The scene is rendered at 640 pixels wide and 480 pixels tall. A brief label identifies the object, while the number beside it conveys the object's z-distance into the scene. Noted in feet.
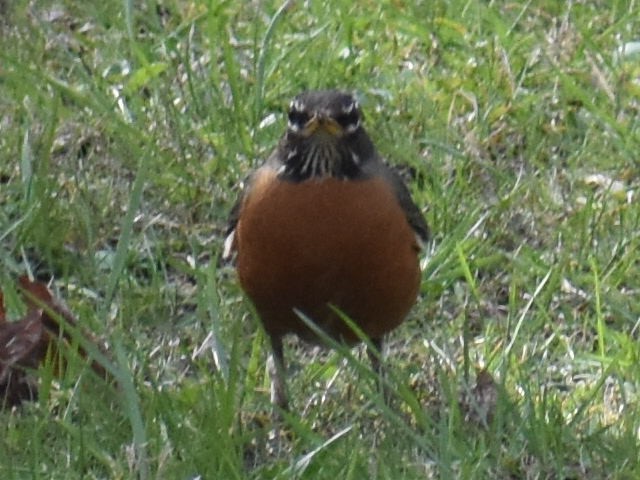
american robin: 27.96
